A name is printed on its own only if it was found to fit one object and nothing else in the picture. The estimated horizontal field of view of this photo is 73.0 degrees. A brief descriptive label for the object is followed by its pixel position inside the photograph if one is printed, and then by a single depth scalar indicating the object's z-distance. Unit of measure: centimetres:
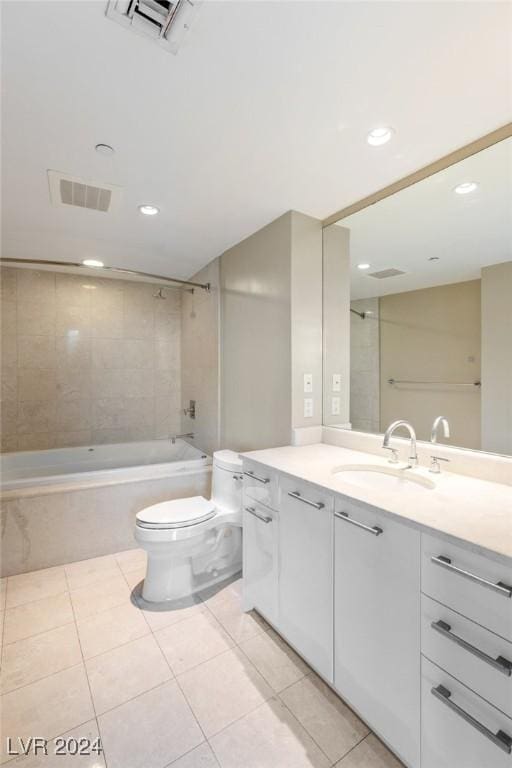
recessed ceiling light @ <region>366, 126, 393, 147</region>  141
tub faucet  370
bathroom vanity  86
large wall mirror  150
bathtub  224
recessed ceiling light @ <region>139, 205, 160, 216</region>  212
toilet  189
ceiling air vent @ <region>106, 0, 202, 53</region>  95
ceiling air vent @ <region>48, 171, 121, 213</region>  182
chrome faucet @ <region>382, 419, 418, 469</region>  158
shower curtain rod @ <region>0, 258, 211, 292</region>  259
